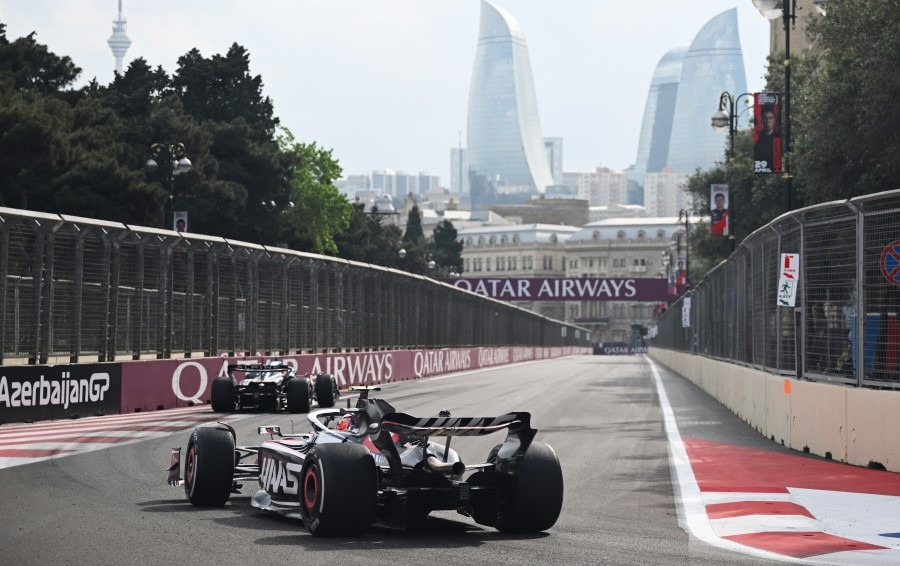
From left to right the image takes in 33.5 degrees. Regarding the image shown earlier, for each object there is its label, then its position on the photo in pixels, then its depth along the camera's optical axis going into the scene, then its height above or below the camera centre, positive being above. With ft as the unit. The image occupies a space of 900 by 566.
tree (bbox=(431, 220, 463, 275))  608.60 +34.72
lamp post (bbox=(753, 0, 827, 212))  91.61 +18.52
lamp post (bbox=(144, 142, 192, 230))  128.47 +15.43
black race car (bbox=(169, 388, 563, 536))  29.35 -2.93
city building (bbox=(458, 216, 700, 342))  286.25 +17.69
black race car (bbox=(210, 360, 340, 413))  72.95 -3.01
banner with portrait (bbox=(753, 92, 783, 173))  107.14 +14.63
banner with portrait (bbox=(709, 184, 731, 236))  155.22 +13.09
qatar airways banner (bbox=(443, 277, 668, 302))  453.58 +13.83
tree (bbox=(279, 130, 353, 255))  327.06 +28.77
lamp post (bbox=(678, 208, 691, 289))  247.70 +13.24
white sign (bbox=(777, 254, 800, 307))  55.06 +2.10
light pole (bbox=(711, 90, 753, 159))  131.75 +19.92
